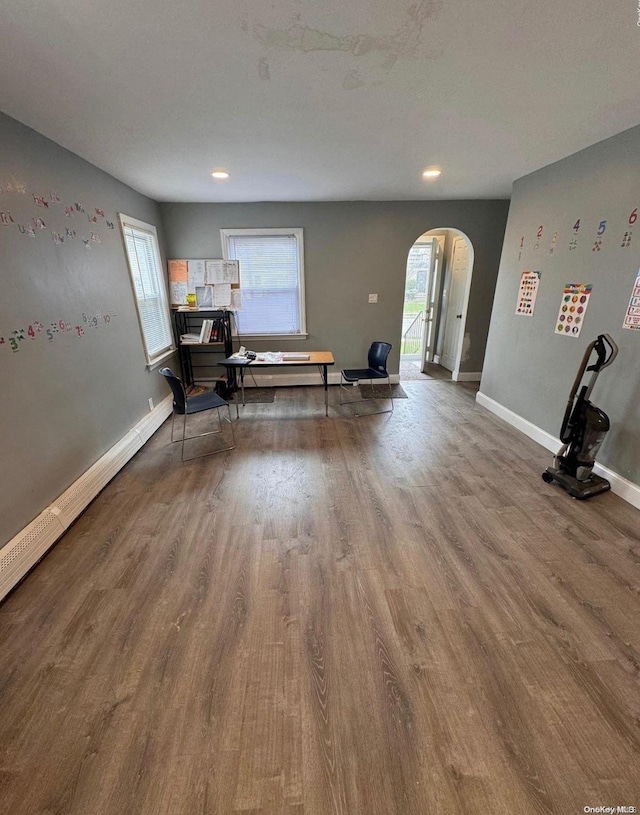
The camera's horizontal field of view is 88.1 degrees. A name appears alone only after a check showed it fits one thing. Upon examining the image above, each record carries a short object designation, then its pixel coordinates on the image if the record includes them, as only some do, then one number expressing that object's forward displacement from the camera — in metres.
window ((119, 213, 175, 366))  3.50
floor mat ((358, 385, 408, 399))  4.65
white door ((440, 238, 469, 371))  5.18
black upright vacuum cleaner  2.31
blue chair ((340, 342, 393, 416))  4.02
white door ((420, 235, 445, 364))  5.69
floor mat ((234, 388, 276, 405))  4.54
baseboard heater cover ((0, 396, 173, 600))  1.76
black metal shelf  4.43
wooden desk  3.76
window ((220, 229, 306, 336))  4.48
